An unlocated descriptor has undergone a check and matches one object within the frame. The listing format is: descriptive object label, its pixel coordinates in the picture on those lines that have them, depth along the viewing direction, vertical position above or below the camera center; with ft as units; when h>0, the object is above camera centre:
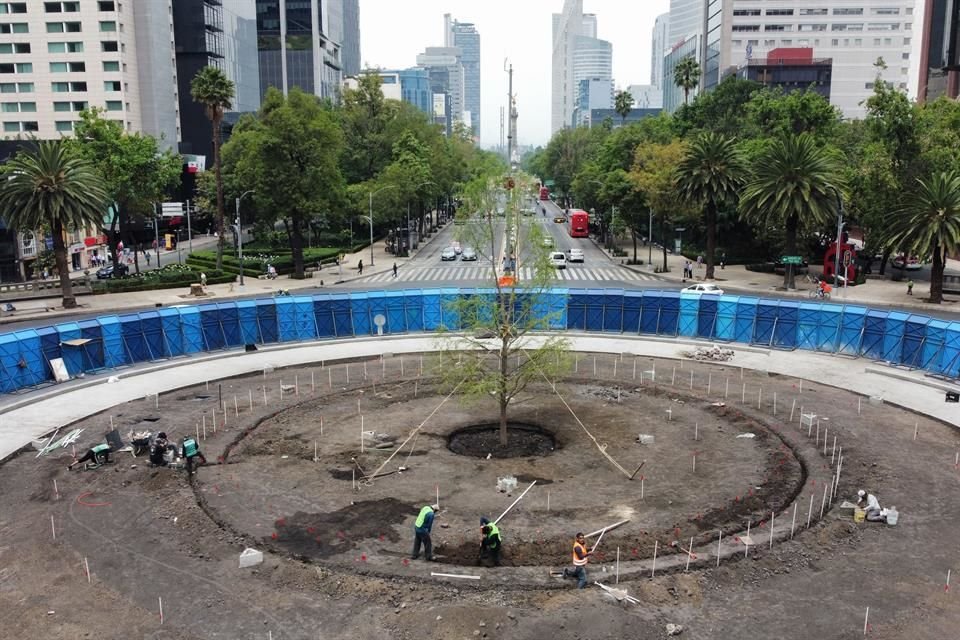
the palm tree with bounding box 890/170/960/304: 185.37 -5.65
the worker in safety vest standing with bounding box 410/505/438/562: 67.97 -28.26
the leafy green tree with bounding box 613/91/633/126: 540.52 +67.17
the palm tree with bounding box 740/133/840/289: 208.13 +3.88
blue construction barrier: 131.03 -23.50
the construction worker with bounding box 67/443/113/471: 90.33 -28.80
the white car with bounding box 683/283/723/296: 188.85 -21.48
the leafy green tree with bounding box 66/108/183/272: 235.61 +12.83
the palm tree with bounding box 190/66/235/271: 245.24 +34.64
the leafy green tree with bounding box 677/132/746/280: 227.61 +8.07
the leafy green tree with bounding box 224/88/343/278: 233.35 +12.09
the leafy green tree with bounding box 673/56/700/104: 448.65 +73.05
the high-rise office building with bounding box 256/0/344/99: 650.02 +154.03
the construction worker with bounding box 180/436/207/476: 88.94 -27.81
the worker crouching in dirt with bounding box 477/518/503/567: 67.51 -29.16
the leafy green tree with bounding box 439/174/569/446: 96.48 -13.02
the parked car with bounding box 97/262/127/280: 239.50 -21.12
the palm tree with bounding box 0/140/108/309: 184.96 +2.51
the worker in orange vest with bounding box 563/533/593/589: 63.41 -28.84
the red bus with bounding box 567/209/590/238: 375.86 -10.87
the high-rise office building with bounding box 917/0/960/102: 443.73 +85.47
